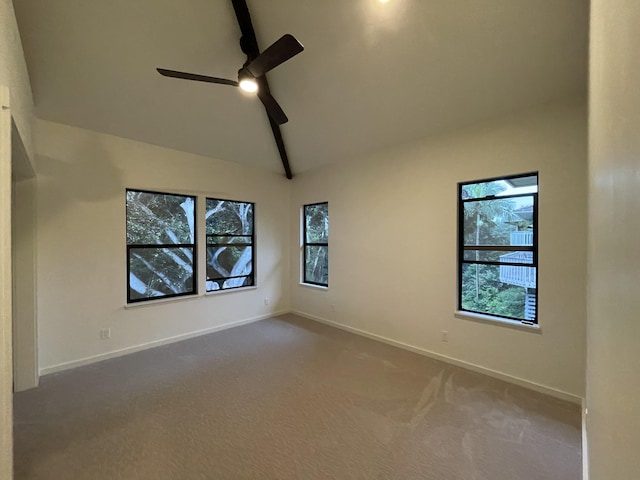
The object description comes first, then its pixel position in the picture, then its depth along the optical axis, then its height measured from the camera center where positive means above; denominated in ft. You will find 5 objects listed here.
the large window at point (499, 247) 9.24 -0.35
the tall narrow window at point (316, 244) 16.29 -0.38
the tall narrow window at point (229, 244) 14.57 -0.37
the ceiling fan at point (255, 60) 6.52 +4.62
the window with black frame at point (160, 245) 12.05 -0.34
